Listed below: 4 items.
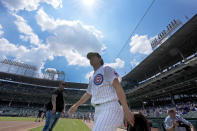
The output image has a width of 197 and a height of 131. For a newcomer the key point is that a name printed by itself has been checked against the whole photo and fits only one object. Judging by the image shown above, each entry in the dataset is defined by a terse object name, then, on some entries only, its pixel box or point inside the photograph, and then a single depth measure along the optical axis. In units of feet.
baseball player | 4.22
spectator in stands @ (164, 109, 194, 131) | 8.99
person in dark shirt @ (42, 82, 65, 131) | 10.26
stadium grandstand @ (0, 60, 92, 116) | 130.62
